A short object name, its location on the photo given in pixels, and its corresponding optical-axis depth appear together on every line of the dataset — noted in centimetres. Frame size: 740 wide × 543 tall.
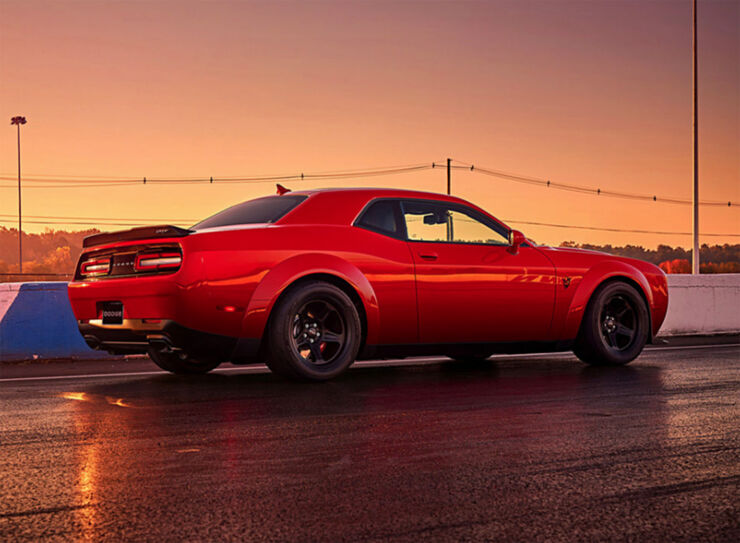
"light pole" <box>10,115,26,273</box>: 7331
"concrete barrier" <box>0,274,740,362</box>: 1080
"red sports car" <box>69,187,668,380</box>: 721
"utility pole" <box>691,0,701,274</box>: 2575
